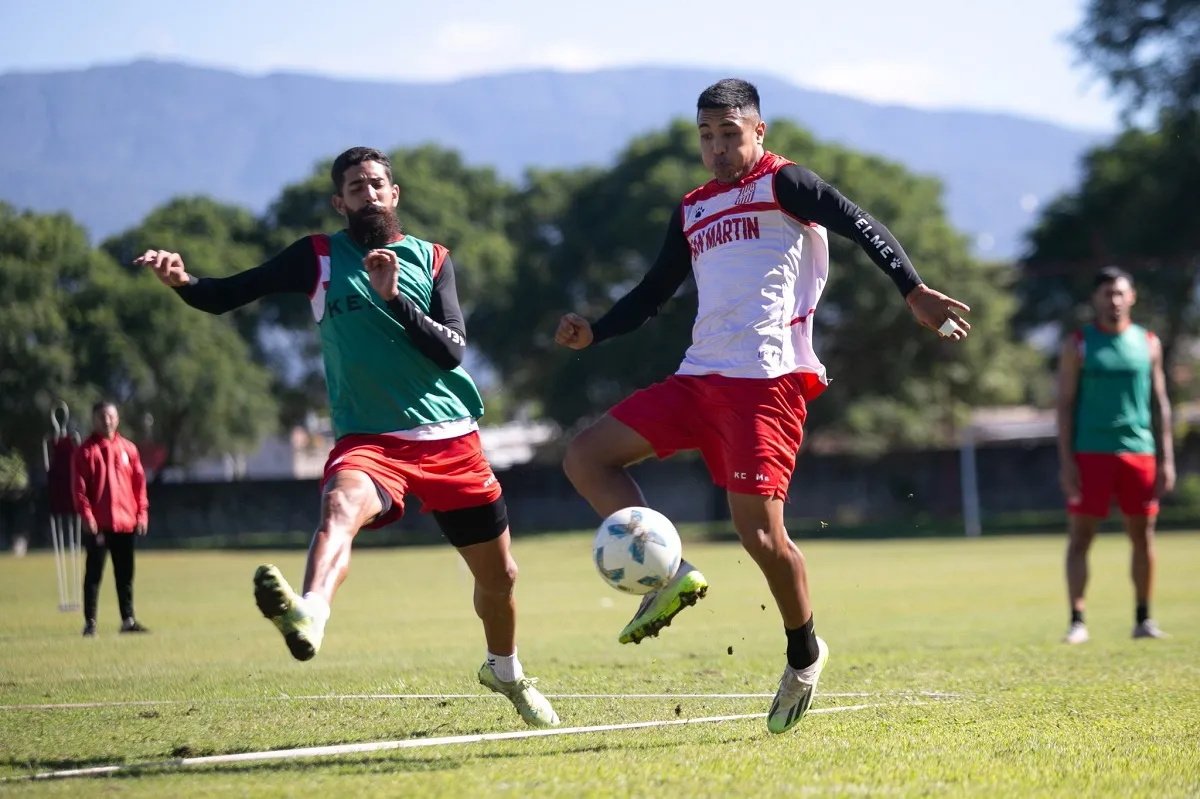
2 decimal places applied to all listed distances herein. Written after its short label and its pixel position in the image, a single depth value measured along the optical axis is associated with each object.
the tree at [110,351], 33.25
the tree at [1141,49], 40.41
